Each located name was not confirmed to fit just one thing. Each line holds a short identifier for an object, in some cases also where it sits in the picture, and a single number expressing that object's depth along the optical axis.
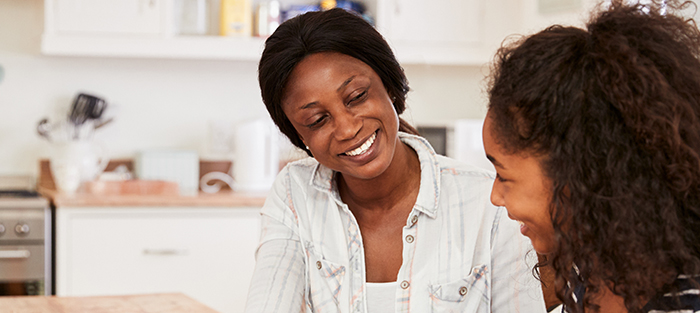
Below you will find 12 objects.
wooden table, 1.23
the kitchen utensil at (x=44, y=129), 2.99
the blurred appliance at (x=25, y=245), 2.54
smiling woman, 1.24
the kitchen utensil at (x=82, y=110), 3.03
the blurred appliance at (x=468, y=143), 3.14
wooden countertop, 2.61
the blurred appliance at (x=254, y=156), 3.06
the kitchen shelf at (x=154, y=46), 2.87
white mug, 2.86
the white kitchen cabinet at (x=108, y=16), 2.85
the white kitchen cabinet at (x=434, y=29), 3.12
